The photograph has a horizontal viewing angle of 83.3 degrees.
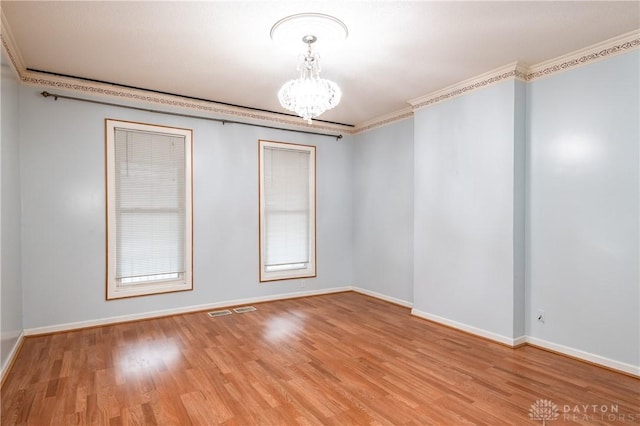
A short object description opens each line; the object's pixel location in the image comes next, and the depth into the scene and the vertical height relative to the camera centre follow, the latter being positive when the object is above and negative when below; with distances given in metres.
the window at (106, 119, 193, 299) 4.24 +0.05
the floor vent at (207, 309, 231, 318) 4.61 -1.31
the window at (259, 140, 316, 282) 5.38 +0.03
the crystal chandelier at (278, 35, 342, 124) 2.93 +0.99
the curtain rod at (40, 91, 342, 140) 3.89 +1.27
